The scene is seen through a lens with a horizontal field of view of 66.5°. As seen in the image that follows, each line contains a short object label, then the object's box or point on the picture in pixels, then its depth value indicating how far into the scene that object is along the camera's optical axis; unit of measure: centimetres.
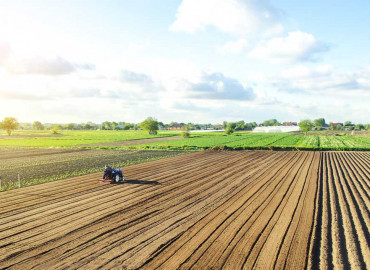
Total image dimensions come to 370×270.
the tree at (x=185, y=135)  9588
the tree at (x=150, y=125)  12331
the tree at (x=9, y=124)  12650
